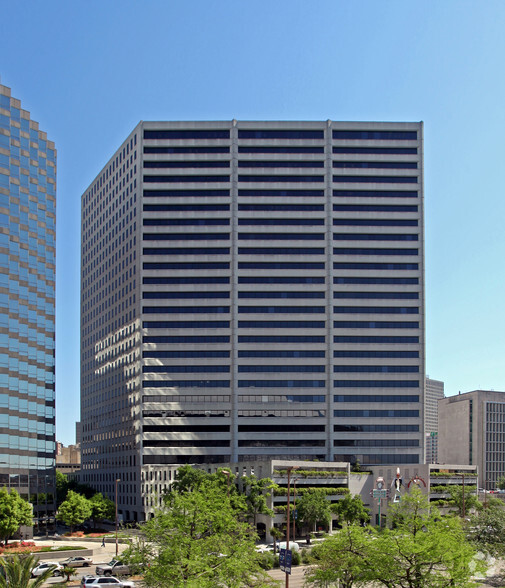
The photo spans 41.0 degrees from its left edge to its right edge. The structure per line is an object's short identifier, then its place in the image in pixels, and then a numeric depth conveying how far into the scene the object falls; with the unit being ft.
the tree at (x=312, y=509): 294.87
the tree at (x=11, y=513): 276.94
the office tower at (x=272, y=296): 434.71
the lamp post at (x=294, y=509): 282.48
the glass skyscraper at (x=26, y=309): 351.67
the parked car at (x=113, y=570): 207.41
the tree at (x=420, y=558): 119.96
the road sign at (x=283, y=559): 147.08
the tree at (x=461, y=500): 349.33
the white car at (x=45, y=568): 215.72
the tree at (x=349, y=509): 301.84
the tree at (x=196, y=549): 131.54
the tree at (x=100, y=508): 360.48
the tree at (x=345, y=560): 128.77
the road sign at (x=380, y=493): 242.91
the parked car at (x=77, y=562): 231.30
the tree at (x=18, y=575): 110.93
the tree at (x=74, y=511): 331.36
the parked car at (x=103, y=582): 180.98
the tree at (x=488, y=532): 206.49
